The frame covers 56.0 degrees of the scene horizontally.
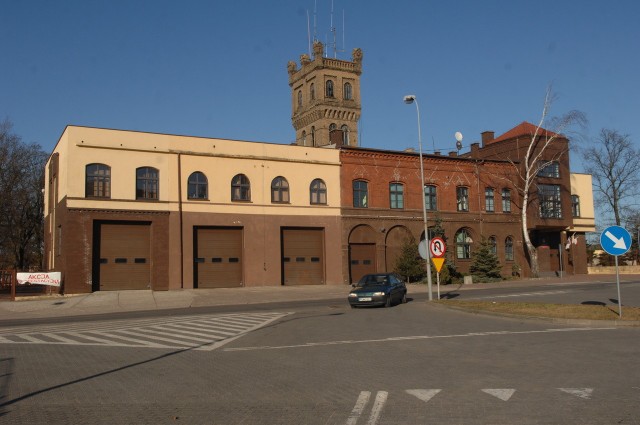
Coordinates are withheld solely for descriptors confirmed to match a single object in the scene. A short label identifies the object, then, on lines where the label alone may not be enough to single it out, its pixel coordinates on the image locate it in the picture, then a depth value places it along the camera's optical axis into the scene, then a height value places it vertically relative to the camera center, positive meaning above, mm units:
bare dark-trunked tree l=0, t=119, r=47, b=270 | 52375 +5717
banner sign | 31453 -676
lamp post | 25923 +824
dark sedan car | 24109 -1424
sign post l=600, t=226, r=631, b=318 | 16078 +267
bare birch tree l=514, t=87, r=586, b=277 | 49906 +7764
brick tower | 91750 +24934
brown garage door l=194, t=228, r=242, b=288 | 38156 +171
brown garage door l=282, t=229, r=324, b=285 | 41344 +125
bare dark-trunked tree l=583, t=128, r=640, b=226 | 63062 +7578
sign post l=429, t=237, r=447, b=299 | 24891 +199
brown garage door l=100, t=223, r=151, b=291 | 35312 +398
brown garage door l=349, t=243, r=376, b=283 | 44031 -223
